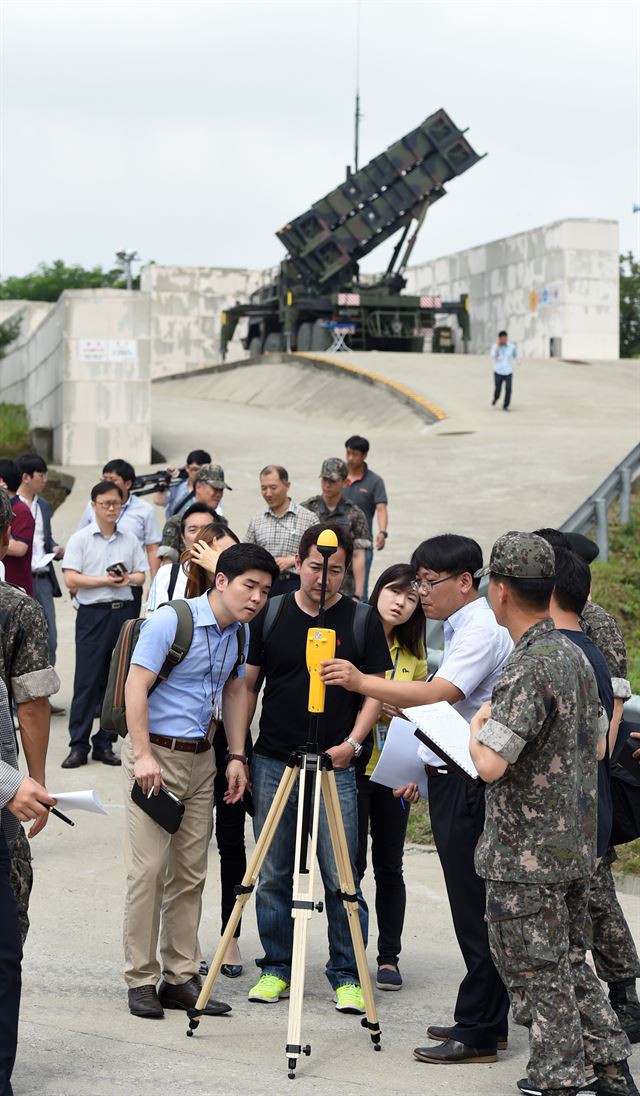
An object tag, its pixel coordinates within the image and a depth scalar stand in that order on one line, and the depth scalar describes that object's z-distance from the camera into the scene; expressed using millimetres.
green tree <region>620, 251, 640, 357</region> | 56844
